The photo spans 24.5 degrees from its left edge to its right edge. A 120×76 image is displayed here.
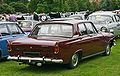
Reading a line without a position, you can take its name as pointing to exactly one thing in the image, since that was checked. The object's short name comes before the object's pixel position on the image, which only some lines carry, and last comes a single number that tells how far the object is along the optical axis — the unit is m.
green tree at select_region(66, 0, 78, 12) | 97.03
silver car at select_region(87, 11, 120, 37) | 14.98
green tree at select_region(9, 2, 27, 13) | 83.69
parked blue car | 9.35
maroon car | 7.34
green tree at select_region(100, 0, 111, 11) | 79.53
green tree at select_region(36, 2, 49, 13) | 70.03
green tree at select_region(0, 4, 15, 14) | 66.78
